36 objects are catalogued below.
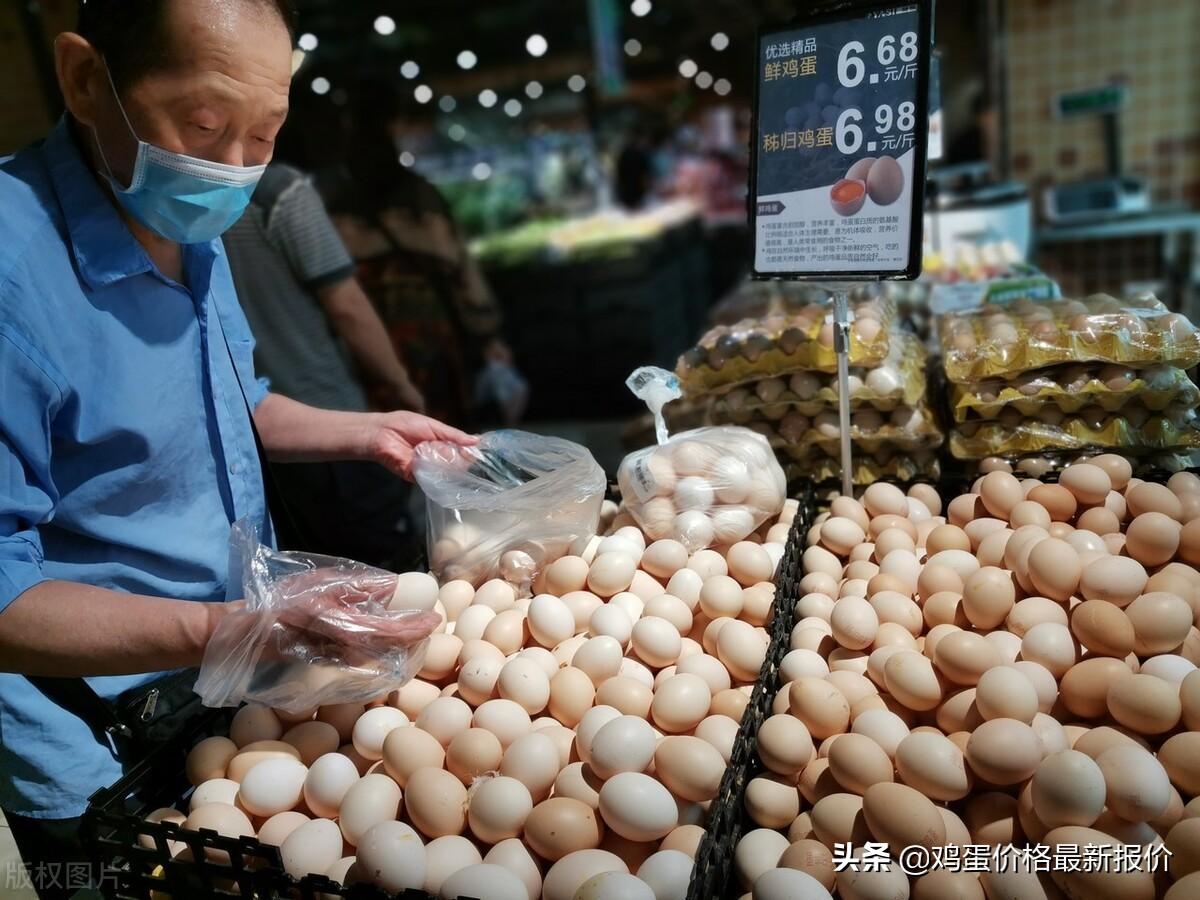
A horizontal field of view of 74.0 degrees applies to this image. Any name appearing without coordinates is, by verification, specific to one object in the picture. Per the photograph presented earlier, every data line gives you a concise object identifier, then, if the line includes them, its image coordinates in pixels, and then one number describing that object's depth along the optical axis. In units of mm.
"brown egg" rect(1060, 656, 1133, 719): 1085
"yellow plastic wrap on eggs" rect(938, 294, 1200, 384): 1655
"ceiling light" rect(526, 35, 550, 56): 6598
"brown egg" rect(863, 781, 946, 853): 940
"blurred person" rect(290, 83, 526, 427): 3012
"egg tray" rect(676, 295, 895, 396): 1852
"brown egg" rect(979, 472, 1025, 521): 1559
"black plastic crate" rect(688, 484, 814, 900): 910
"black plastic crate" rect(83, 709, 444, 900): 949
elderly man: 1091
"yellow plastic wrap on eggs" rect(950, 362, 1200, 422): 1681
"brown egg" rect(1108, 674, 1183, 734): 1017
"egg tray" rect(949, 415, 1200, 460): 1710
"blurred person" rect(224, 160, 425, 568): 2373
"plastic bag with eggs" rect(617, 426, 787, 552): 1612
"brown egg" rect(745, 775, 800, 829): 1060
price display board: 1446
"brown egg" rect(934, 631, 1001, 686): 1124
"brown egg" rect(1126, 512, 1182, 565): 1305
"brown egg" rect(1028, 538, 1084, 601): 1251
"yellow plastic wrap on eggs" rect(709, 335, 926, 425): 1843
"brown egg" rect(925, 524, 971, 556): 1497
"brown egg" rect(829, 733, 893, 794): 1028
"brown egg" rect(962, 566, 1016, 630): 1255
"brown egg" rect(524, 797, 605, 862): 1019
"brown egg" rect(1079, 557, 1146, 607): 1215
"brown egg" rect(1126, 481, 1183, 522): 1397
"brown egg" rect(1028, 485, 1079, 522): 1518
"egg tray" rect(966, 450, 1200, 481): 1680
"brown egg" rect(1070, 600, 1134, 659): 1144
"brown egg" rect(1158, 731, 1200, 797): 977
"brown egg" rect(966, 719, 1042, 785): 977
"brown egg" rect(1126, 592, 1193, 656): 1129
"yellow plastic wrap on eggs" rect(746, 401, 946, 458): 1879
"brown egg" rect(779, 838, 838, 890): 958
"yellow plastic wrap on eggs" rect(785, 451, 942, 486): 1915
